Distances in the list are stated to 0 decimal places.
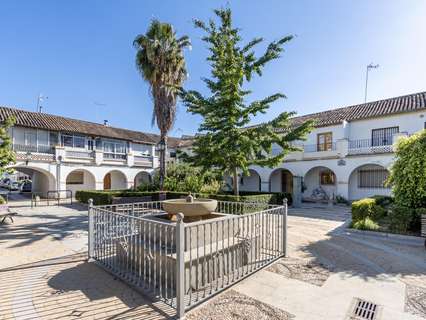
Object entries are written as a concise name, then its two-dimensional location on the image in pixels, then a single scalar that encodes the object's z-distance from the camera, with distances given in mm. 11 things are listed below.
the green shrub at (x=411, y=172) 8469
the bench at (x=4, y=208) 9731
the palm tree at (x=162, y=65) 15195
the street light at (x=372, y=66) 22416
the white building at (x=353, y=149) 16844
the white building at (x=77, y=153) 20266
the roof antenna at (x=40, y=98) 28484
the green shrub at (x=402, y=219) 8164
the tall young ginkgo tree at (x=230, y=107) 10242
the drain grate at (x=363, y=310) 3568
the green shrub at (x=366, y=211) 9734
